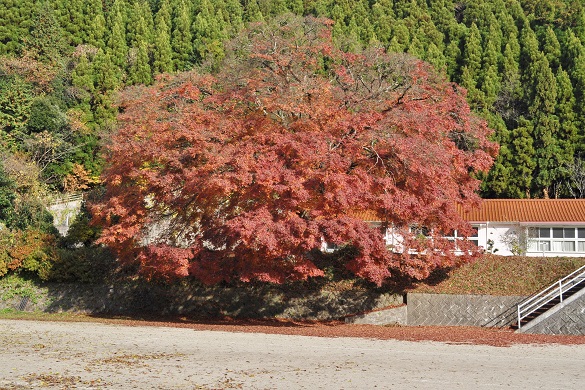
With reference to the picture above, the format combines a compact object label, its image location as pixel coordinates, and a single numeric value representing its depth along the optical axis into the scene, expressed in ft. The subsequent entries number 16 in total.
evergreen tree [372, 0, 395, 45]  181.88
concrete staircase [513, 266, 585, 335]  64.03
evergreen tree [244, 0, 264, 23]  193.88
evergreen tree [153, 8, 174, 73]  165.78
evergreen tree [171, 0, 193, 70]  169.74
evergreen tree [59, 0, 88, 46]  182.19
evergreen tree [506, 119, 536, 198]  130.41
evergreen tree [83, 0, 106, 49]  179.73
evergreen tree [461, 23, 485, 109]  147.71
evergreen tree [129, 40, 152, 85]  164.55
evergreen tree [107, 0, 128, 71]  171.07
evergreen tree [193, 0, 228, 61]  164.04
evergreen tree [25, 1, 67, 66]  165.17
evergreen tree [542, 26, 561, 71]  155.84
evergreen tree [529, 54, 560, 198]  130.21
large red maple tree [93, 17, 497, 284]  59.57
